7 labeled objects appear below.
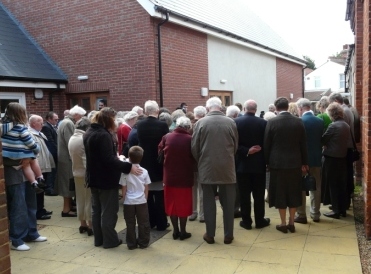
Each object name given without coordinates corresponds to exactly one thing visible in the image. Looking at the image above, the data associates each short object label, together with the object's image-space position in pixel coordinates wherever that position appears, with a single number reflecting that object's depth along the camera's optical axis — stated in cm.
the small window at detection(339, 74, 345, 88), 5862
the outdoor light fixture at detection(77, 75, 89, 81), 1083
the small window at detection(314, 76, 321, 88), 6212
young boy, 502
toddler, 487
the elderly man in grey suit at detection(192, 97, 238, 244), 509
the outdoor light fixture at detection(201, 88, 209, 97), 1196
